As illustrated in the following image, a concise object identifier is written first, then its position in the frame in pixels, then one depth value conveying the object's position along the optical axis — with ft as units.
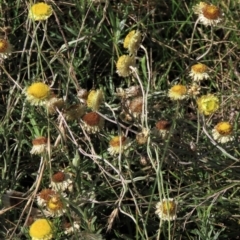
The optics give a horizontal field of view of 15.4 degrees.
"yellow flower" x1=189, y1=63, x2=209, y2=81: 3.18
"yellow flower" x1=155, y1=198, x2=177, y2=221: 2.86
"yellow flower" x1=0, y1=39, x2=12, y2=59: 3.26
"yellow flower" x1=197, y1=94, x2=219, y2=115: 3.04
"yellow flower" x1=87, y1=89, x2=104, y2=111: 2.93
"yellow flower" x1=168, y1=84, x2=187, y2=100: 3.07
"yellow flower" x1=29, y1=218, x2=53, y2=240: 2.79
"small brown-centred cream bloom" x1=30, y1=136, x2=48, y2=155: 3.00
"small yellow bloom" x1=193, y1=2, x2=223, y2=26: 3.28
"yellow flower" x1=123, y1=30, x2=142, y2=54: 3.08
